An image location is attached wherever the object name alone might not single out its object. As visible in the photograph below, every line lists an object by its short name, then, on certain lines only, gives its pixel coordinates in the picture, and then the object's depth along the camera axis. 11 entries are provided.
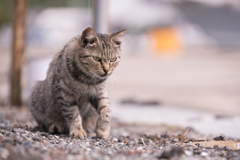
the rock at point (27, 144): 4.57
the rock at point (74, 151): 4.60
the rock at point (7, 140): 4.73
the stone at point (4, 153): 4.02
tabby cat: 6.06
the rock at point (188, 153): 4.71
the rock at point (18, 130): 5.71
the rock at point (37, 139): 5.24
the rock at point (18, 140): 4.78
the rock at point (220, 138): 6.12
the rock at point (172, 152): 4.51
